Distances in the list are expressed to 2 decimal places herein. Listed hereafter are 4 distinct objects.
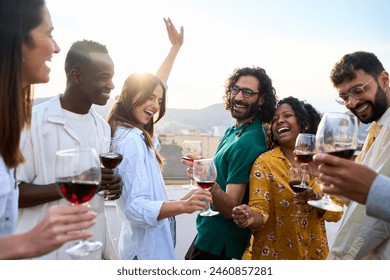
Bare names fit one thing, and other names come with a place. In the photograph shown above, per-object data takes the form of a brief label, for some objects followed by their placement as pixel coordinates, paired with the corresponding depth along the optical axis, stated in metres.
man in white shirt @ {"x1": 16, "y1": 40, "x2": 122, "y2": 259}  1.47
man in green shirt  1.91
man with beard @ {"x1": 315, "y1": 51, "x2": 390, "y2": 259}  0.98
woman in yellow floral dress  1.81
